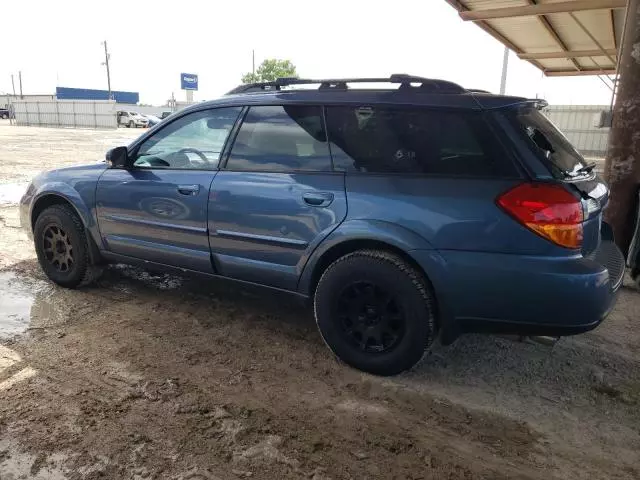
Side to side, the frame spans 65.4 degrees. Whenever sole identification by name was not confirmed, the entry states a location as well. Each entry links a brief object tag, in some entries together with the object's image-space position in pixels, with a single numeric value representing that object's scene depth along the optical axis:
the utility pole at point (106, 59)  63.88
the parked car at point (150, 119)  45.88
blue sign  63.41
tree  53.47
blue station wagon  2.62
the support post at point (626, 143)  4.71
